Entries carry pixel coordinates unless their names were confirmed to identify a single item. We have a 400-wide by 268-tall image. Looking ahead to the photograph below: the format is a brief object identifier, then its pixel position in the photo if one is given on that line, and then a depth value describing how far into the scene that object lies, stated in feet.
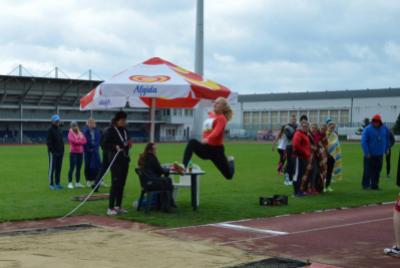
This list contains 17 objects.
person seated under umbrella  36.09
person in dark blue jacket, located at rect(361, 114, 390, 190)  52.44
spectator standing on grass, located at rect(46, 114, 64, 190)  52.19
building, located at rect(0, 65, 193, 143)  251.19
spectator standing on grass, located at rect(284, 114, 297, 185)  53.62
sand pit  22.91
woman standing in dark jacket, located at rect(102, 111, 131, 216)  36.58
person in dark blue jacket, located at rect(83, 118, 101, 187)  54.13
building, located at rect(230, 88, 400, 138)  299.58
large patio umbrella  35.65
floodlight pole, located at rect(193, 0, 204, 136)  47.93
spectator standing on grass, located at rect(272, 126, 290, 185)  56.37
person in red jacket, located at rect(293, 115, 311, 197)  46.09
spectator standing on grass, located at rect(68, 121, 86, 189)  53.67
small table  37.14
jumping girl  31.63
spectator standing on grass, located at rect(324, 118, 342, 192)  53.06
